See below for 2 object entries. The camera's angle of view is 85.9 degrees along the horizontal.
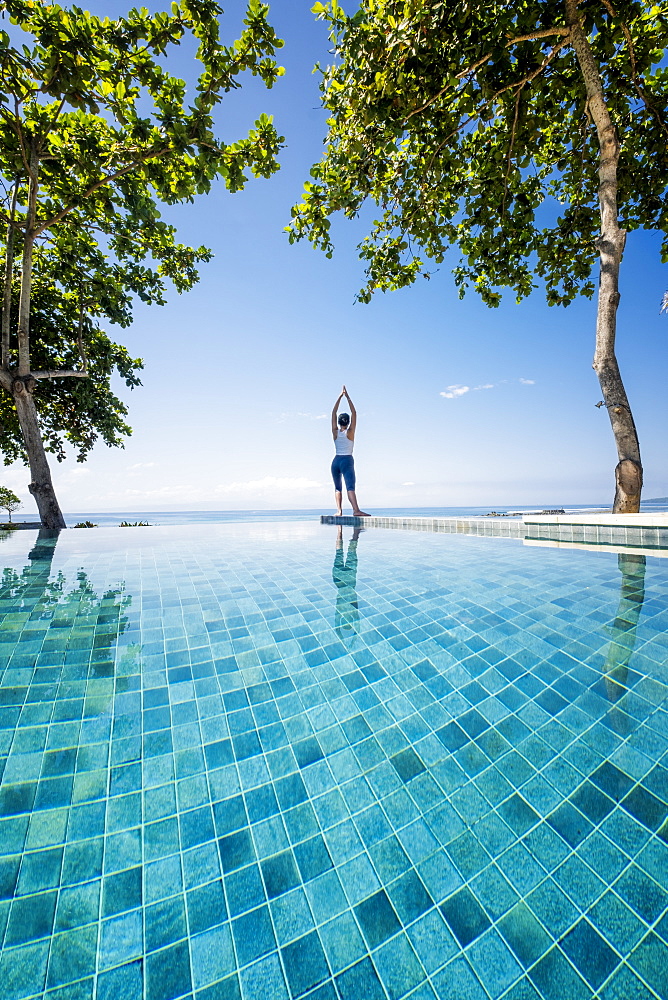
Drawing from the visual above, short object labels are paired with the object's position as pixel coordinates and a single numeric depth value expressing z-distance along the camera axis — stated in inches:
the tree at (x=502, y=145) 195.9
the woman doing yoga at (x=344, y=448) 475.5
